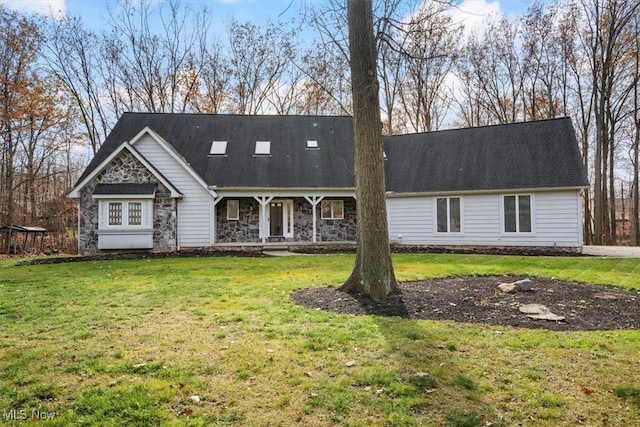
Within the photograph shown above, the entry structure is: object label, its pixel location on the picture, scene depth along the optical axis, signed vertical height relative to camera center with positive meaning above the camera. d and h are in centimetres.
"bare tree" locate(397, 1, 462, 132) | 2612 +922
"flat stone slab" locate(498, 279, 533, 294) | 695 -116
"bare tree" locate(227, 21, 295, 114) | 2722 +1139
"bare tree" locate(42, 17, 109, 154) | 2495 +989
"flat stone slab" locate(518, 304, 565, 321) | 537 -128
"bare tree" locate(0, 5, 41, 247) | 2075 +794
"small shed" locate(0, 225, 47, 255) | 1833 -64
